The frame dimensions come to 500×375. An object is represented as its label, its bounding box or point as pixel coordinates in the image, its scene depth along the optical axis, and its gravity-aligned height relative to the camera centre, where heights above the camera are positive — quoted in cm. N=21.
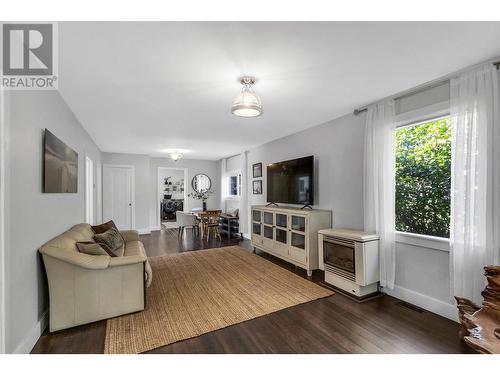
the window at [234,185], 686 +7
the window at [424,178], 235 +11
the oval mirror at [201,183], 792 +16
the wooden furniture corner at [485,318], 136 -94
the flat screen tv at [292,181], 376 +11
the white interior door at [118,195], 636 -22
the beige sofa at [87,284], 197 -91
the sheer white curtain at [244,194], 614 -19
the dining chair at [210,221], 605 -93
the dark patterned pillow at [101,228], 351 -65
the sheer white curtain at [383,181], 262 +7
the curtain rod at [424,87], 218 +105
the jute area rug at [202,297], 196 -131
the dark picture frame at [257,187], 551 +1
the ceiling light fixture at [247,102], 201 +77
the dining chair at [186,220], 606 -89
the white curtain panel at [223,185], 767 +8
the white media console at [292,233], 340 -79
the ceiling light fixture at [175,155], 574 +85
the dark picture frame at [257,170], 550 +45
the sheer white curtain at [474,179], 185 +7
